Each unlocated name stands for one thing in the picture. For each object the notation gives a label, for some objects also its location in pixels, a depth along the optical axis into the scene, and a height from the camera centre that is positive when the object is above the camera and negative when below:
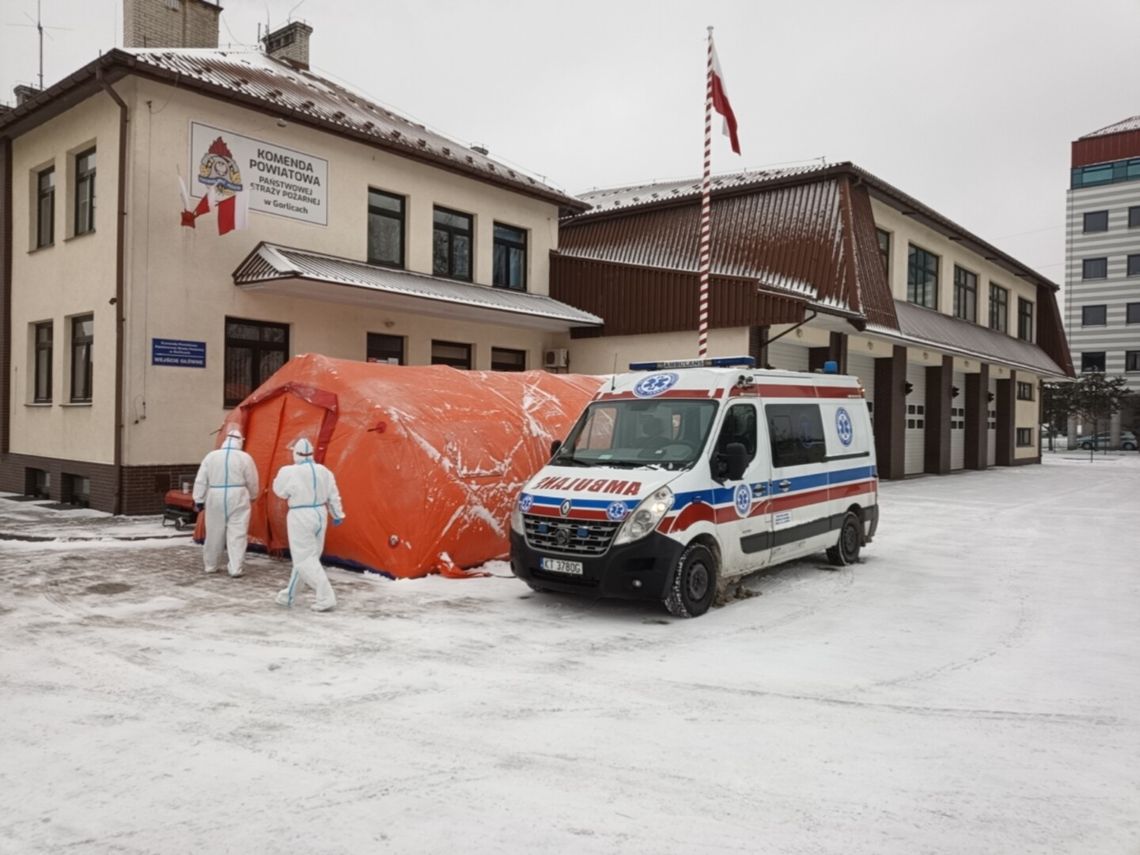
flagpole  13.48 +3.34
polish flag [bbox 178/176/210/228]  14.28 +3.65
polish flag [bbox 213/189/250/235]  14.38 +3.61
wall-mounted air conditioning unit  22.25 +1.87
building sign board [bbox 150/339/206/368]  14.30 +1.25
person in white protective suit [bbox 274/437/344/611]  8.15 -0.84
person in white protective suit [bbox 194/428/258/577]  9.63 -0.82
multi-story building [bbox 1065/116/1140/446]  63.50 +13.60
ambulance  7.64 -0.55
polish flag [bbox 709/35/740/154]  14.12 +5.50
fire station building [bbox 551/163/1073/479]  20.31 +3.72
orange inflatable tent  9.77 -0.28
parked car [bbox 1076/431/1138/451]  63.84 -0.48
